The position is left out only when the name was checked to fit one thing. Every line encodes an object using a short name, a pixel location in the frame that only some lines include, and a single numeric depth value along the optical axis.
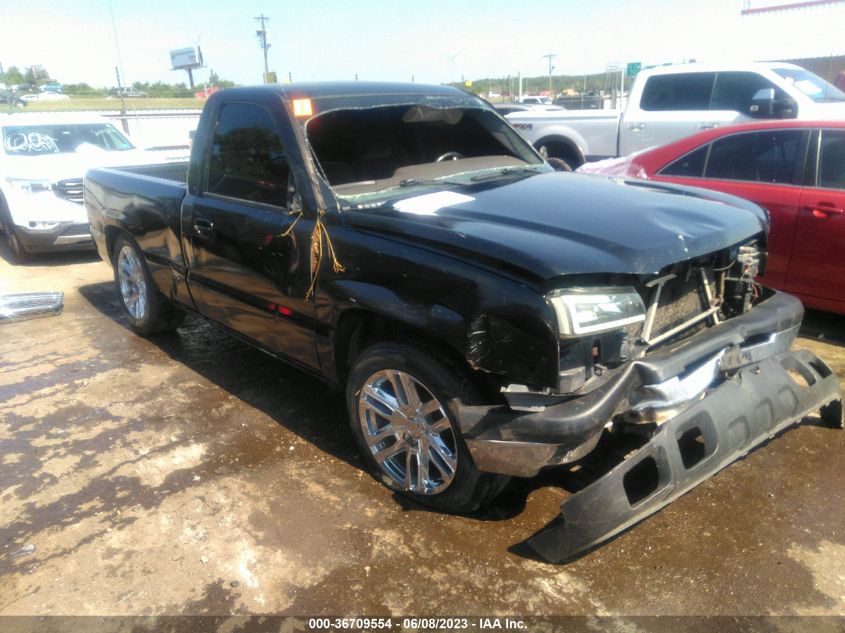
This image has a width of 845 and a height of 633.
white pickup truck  7.50
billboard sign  69.64
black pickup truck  2.40
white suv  7.66
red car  4.41
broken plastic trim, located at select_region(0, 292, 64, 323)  5.99
